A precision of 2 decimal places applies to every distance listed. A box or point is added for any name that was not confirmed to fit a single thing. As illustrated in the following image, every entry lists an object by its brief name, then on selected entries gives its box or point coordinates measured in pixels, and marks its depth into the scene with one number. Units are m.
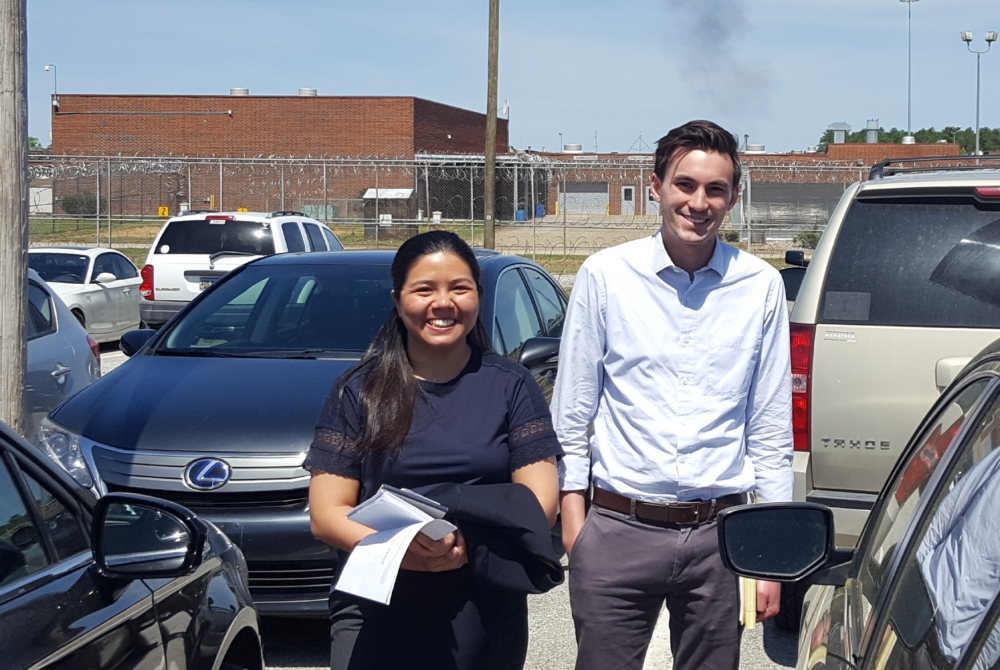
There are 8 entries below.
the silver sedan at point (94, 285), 15.73
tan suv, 4.61
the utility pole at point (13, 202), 5.60
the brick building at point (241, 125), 48.19
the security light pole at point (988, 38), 41.47
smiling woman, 2.85
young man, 3.16
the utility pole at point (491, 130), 20.92
